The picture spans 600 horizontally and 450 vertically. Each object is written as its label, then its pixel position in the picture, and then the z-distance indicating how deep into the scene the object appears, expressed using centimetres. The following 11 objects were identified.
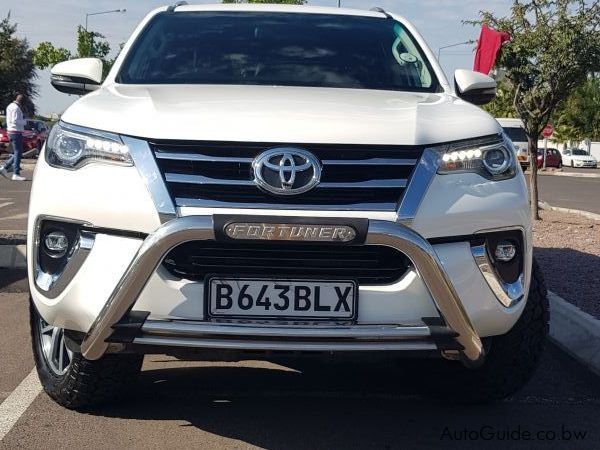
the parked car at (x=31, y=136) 3069
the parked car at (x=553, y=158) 5242
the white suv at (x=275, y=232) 331
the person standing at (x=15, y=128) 1875
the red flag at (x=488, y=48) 1195
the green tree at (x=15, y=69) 5476
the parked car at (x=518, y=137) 3504
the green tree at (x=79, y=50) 4750
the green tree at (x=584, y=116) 7156
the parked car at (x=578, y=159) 6069
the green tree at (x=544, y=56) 1248
